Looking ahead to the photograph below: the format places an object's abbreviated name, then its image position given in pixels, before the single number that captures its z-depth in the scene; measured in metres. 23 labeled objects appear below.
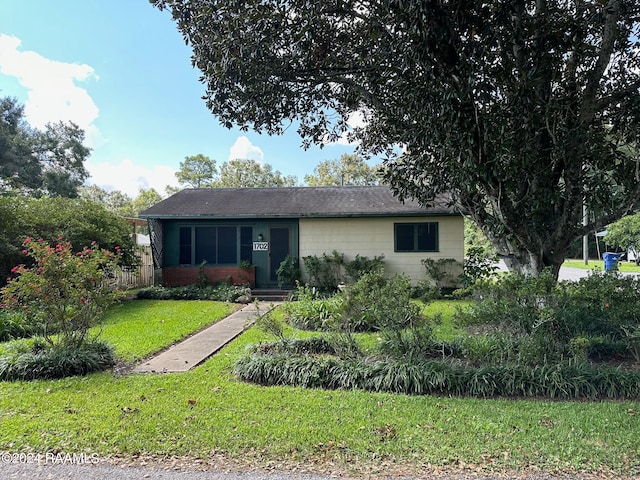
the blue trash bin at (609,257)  22.12
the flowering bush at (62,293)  5.11
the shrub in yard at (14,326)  6.82
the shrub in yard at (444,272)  11.56
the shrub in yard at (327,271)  12.00
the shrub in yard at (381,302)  4.84
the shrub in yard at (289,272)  12.16
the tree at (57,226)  8.70
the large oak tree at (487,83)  4.88
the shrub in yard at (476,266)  11.37
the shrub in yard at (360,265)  11.61
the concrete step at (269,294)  11.59
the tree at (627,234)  20.89
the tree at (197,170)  42.25
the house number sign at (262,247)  12.80
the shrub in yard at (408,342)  4.88
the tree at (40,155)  21.94
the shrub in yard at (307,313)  7.57
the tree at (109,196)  48.03
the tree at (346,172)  37.31
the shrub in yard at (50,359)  4.84
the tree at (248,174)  40.22
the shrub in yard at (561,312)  4.90
